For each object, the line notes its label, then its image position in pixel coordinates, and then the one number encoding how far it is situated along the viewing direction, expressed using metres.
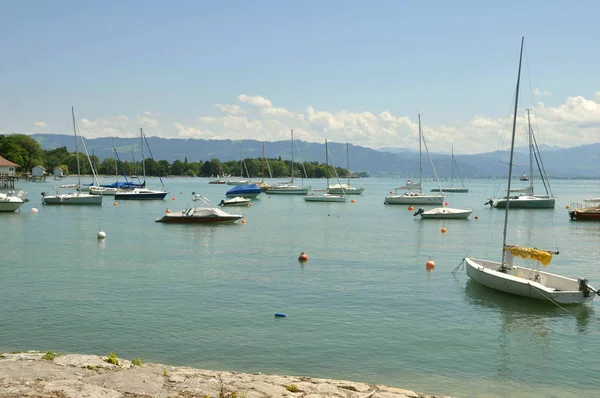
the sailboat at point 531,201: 94.25
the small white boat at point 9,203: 73.19
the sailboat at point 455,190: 186.04
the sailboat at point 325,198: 110.62
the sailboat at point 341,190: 124.44
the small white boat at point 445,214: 74.06
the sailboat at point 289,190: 136.12
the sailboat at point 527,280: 25.53
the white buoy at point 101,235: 49.34
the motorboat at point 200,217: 62.22
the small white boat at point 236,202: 96.56
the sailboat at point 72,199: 89.56
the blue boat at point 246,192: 113.44
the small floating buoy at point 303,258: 38.49
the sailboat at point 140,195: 104.56
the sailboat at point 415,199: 101.00
